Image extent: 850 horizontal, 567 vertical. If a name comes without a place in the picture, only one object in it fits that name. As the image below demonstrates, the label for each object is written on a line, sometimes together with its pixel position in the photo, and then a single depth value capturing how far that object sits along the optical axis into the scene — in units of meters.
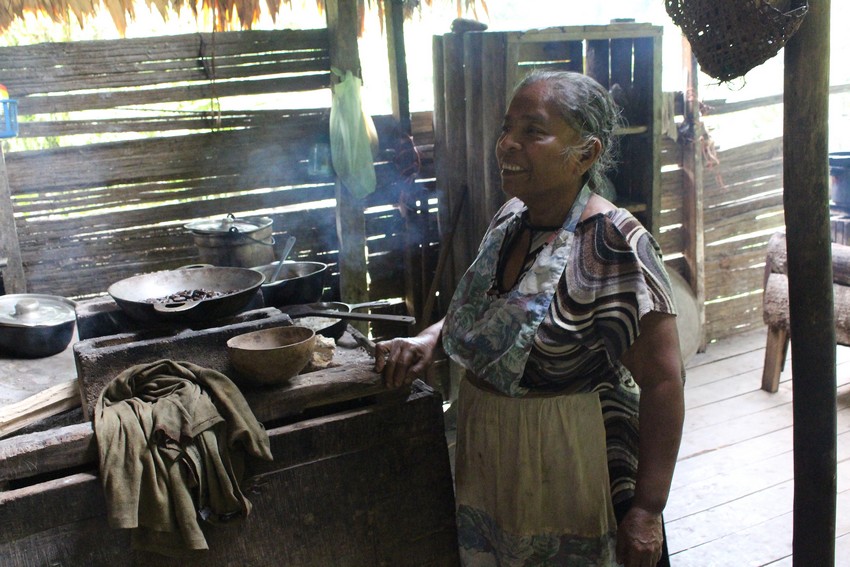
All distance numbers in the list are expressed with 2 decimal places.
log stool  4.74
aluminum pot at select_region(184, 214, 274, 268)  3.58
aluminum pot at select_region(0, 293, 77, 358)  2.69
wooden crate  4.03
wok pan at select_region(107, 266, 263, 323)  2.29
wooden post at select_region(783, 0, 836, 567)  1.87
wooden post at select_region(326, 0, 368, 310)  4.29
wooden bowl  2.08
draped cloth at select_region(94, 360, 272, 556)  1.80
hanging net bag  1.80
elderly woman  1.82
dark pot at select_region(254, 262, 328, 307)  2.96
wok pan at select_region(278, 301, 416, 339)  2.45
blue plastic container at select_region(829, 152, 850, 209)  4.49
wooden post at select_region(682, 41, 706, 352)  5.29
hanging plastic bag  4.28
